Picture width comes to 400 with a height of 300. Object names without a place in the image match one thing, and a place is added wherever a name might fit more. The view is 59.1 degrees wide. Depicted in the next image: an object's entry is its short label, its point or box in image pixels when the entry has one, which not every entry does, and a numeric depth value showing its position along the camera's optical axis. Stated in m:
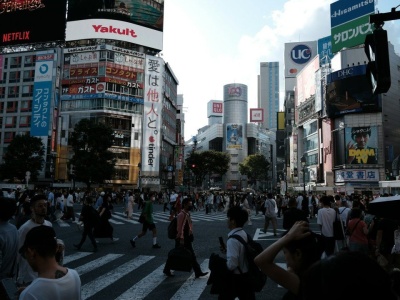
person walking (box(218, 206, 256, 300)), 4.06
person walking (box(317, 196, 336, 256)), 8.13
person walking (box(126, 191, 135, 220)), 22.11
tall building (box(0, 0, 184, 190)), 57.75
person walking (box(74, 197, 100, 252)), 11.26
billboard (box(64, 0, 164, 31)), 60.16
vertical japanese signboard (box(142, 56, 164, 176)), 60.16
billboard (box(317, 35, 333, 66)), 69.20
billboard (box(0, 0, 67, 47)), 57.16
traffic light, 4.02
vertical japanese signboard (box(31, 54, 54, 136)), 56.44
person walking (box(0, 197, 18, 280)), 3.94
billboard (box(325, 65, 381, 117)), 50.19
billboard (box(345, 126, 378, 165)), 50.00
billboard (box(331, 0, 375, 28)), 51.75
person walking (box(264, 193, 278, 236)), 15.13
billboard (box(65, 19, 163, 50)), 59.88
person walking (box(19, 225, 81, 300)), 2.46
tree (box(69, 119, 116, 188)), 37.91
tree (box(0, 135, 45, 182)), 45.19
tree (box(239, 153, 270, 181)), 95.62
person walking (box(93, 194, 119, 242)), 12.23
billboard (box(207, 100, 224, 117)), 178.31
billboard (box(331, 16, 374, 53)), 52.09
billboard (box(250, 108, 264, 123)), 148.12
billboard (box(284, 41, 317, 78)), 106.06
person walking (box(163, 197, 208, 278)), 7.98
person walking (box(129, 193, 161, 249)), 11.72
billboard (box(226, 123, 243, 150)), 128.25
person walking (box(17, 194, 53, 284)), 4.21
